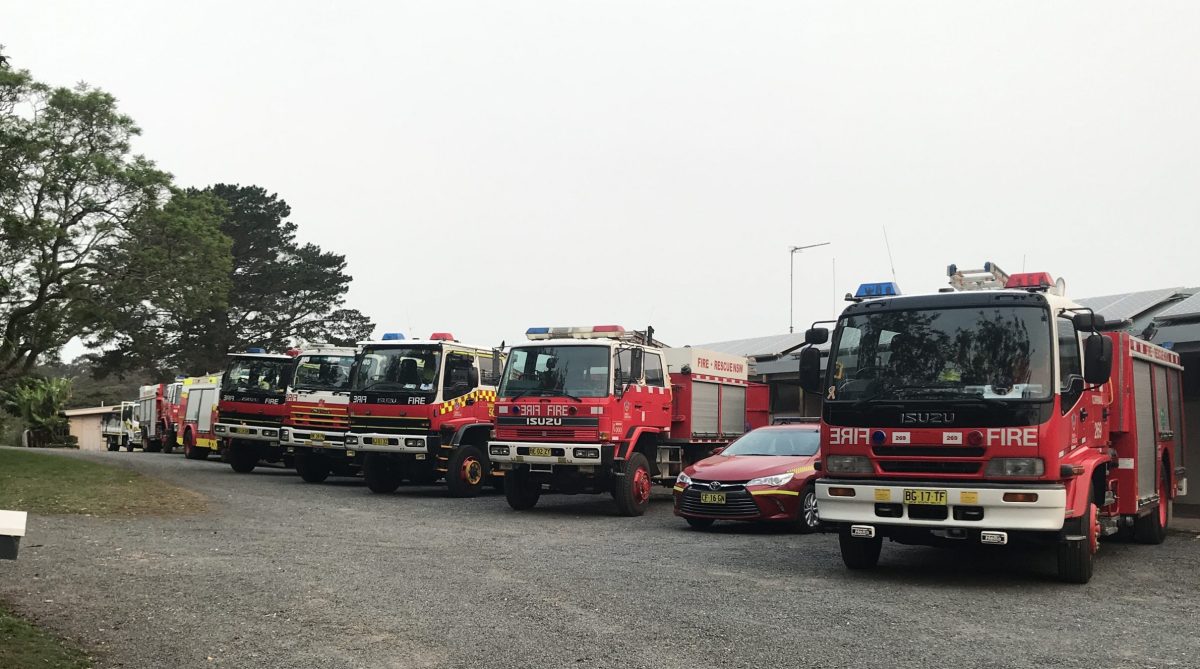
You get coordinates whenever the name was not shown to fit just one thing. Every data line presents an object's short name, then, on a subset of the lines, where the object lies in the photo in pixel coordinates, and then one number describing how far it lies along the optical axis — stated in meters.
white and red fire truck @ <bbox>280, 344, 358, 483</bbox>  20.73
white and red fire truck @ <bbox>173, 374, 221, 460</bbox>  30.58
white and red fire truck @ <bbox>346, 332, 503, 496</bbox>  18.12
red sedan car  12.92
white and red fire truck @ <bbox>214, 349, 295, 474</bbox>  23.50
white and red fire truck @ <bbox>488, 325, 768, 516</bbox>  15.16
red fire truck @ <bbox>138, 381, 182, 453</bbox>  35.81
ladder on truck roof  10.70
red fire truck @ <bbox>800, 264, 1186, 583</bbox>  8.70
